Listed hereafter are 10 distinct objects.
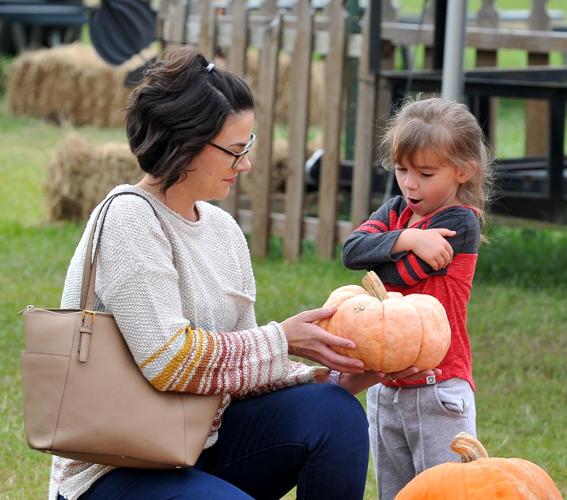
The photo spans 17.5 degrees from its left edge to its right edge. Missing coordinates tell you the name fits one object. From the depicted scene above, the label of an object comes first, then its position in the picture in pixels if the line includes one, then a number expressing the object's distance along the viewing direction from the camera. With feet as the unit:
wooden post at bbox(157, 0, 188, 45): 43.43
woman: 14.52
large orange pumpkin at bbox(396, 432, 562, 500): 14.52
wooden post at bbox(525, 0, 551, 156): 46.98
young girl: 15.80
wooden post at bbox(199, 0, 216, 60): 42.17
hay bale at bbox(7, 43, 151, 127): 82.55
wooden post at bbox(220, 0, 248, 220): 41.25
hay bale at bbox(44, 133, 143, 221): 49.26
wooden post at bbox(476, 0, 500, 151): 46.94
